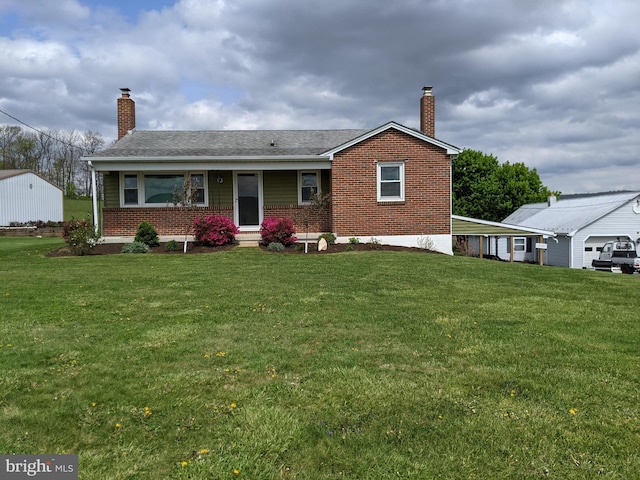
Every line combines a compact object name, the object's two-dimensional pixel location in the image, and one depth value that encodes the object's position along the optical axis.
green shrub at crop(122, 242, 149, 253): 13.72
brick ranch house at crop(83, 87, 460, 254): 15.43
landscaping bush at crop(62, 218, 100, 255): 13.19
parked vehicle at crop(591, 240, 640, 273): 26.15
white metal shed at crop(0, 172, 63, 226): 34.44
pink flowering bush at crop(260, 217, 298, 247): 14.40
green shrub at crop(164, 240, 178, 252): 14.04
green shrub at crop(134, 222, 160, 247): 14.52
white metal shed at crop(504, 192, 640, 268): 31.33
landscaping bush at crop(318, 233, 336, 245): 14.78
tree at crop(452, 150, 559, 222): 43.66
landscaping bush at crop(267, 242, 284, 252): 13.80
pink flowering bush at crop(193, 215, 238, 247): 14.37
